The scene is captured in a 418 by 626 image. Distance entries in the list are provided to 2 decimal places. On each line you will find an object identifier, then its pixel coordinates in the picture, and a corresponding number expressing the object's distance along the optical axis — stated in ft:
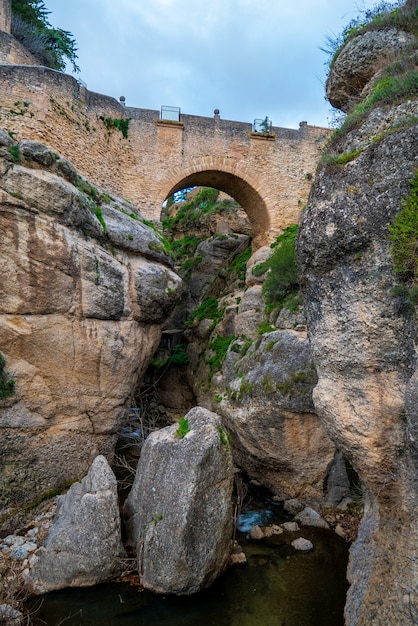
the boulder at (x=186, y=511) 18.85
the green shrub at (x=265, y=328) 33.68
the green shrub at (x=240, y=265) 49.47
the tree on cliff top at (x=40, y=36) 59.62
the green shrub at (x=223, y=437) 21.15
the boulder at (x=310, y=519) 25.85
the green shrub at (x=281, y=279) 35.70
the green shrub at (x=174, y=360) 49.24
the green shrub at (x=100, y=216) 32.07
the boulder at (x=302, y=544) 23.45
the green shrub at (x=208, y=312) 46.32
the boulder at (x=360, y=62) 18.62
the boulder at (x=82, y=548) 19.54
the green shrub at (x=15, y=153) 26.91
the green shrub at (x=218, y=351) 40.06
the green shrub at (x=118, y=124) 46.52
